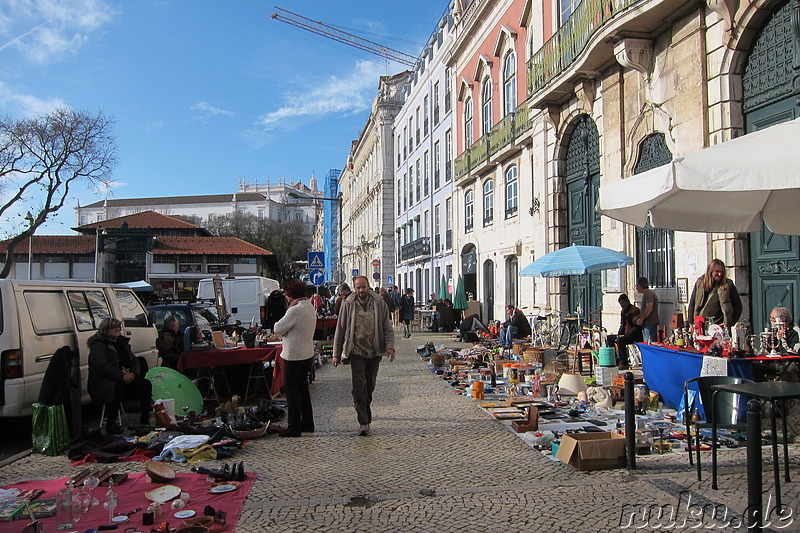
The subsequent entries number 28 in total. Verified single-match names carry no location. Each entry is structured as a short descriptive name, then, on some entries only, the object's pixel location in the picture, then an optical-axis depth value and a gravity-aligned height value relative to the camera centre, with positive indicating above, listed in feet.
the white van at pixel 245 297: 67.15 +0.29
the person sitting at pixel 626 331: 37.45 -1.99
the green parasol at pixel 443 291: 92.58 +1.07
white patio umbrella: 14.30 +2.93
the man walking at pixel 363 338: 23.81 -1.50
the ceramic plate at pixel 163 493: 16.34 -5.03
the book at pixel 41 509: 15.10 -5.03
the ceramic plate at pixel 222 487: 16.90 -5.05
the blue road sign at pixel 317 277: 63.56 +2.24
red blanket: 14.66 -5.11
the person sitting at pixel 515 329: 49.19 -2.43
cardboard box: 18.40 -4.53
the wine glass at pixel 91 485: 15.97 -4.65
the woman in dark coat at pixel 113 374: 23.57 -2.76
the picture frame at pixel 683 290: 35.96 +0.38
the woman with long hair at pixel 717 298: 27.48 -0.07
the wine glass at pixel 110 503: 14.85 -4.75
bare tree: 111.55 +26.93
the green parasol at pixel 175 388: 26.46 -3.68
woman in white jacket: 23.82 -2.30
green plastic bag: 21.45 -4.35
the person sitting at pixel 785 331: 22.25 -1.26
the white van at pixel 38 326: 22.04 -0.93
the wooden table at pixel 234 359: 29.91 -2.83
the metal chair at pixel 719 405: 16.42 -3.25
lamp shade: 30.68 -4.24
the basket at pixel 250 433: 23.21 -4.90
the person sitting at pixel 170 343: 32.73 -2.25
